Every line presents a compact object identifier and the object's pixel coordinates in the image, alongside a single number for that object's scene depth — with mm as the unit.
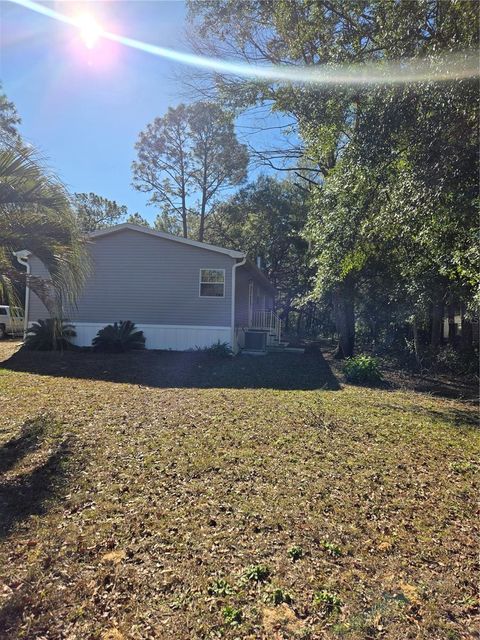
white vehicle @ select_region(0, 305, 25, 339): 18897
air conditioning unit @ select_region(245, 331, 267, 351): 16422
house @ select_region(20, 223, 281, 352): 14406
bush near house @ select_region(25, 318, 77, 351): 13344
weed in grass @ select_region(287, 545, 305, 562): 2949
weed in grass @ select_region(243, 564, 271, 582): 2703
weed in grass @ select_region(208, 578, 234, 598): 2570
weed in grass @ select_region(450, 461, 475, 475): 4688
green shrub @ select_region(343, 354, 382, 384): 10891
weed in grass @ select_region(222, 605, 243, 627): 2346
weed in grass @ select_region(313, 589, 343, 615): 2447
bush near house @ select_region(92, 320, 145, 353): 13812
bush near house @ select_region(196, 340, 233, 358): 13617
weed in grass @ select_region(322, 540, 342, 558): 2998
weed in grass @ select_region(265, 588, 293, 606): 2498
